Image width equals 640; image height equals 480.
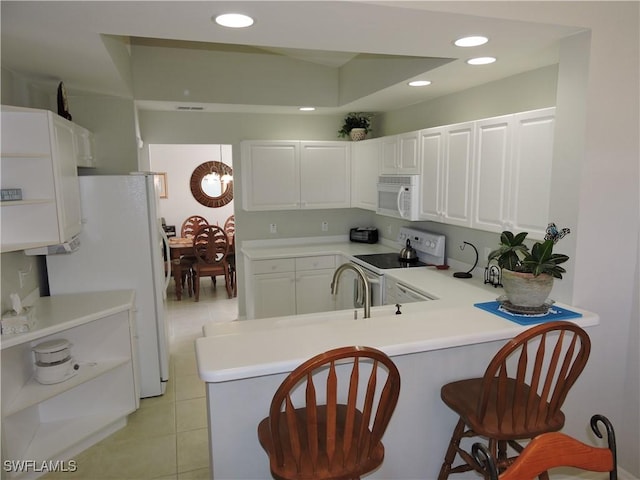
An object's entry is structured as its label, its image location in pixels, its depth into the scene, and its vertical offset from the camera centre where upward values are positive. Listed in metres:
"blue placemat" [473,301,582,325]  2.12 -0.67
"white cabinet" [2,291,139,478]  2.45 -1.21
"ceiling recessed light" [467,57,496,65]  2.54 +0.68
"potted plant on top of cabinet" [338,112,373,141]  4.71 +0.56
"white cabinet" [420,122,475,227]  3.05 +0.04
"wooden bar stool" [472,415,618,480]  1.13 -0.73
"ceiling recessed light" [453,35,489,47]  2.16 +0.68
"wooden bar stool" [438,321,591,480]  1.62 -0.89
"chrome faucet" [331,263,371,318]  2.14 -0.50
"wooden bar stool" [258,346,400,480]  1.37 -0.85
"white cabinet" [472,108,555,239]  2.44 +0.03
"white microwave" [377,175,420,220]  3.64 -0.14
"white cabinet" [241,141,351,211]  4.51 +0.06
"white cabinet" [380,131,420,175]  3.66 +0.21
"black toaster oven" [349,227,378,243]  4.98 -0.62
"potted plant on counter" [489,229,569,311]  2.11 -0.45
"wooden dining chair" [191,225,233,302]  5.91 -0.95
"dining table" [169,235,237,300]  6.09 -0.97
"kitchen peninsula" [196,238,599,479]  1.71 -0.77
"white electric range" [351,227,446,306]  3.65 -0.73
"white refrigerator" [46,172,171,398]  3.10 -0.52
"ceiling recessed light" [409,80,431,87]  3.17 +0.69
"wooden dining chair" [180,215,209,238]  7.61 -0.73
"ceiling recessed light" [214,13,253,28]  1.81 +0.67
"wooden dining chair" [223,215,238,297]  6.16 -1.12
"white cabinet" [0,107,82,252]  2.22 +0.04
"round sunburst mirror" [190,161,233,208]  7.99 -0.04
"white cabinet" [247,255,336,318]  4.39 -1.05
